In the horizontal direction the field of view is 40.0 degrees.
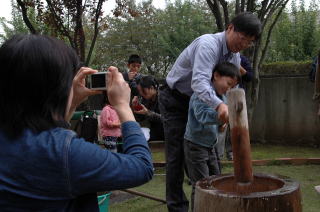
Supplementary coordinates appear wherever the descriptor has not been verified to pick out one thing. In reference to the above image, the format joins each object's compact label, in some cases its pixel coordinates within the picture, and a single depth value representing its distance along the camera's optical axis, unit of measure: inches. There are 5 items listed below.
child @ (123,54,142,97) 224.5
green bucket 126.4
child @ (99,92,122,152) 202.2
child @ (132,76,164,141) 204.8
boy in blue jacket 126.6
